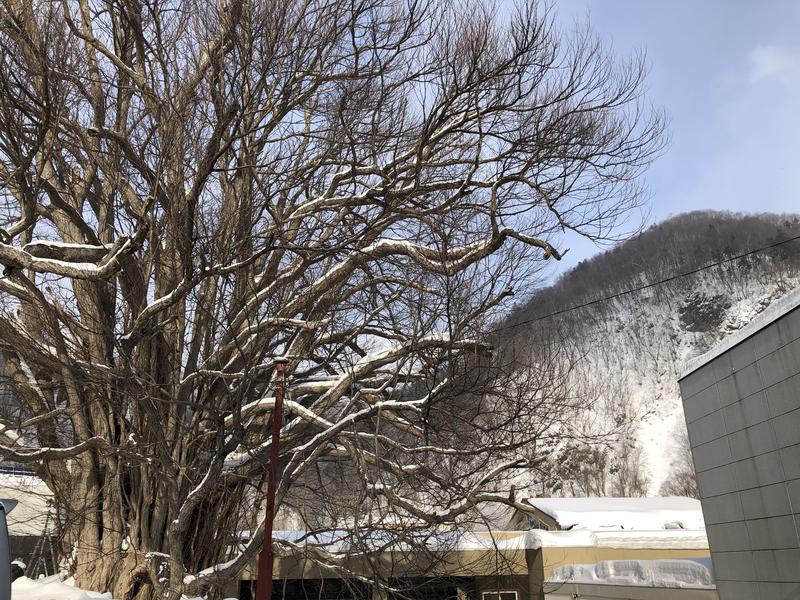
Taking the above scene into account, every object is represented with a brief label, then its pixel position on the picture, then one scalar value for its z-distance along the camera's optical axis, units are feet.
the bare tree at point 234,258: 27.02
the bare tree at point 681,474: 235.20
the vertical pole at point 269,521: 22.53
